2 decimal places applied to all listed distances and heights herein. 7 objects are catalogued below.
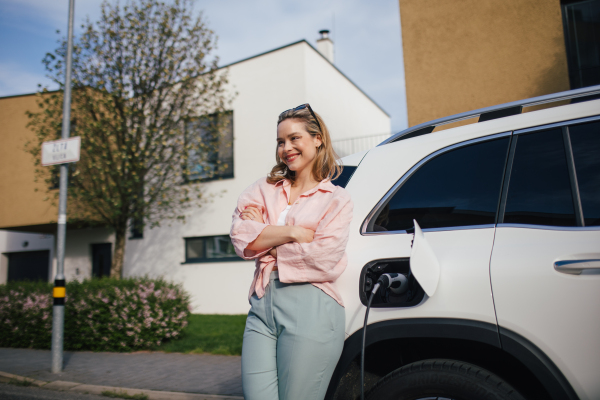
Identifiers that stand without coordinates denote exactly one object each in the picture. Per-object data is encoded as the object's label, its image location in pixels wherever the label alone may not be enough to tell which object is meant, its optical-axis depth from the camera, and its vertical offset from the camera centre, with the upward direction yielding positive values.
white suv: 1.58 -0.01
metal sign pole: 6.20 +0.34
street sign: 6.39 +1.77
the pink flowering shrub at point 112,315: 7.77 -0.84
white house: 13.46 +2.70
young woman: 1.78 -0.11
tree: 11.25 +4.17
